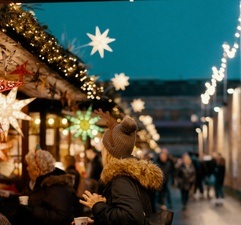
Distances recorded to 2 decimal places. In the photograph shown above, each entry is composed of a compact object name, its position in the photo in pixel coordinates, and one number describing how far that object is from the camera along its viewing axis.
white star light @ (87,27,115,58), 11.38
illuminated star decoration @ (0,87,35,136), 10.28
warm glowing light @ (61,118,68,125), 19.65
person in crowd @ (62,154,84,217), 13.46
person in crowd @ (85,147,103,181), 19.08
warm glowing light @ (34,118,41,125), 16.63
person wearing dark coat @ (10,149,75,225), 8.11
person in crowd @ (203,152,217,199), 34.62
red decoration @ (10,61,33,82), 9.42
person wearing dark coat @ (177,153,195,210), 27.29
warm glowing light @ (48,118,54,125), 18.23
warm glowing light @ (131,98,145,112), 36.00
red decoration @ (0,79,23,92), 9.16
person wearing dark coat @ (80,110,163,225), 5.74
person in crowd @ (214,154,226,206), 29.48
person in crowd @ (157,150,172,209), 25.59
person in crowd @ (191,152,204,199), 32.25
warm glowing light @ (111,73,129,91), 20.24
